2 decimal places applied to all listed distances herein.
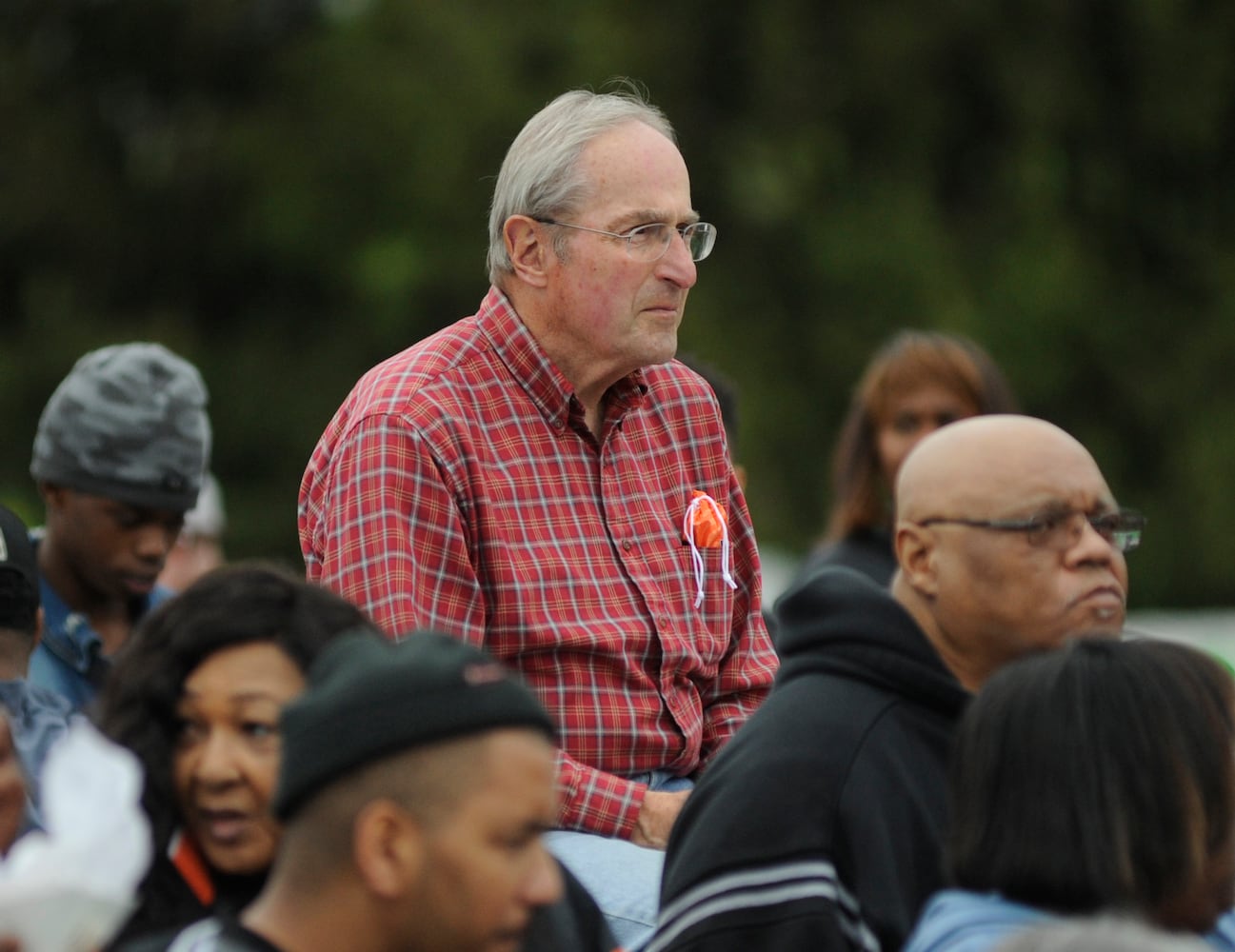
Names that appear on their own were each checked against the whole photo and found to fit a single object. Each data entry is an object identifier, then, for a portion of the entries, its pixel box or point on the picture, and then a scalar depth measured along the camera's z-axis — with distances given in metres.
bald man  6.18
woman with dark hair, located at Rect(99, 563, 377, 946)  5.76
